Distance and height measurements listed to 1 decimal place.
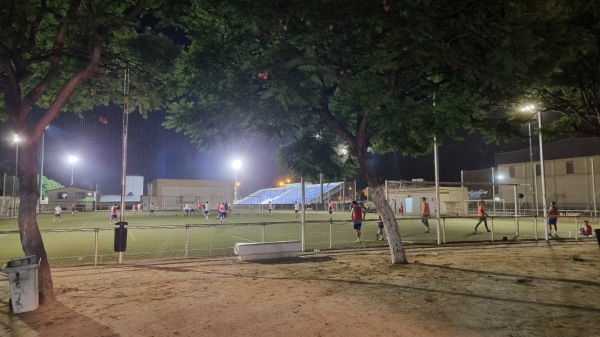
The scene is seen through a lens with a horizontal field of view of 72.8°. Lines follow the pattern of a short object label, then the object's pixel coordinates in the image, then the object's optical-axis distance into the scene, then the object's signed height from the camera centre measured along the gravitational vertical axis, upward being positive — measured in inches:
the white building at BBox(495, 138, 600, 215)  1771.7 +103.0
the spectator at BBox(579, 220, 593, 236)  762.8 -65.0
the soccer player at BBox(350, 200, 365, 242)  710.9 -27.3
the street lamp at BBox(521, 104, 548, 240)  634.7 +89.6
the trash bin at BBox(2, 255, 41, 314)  287.4 -57.4
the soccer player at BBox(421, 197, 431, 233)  845.2 -26.1
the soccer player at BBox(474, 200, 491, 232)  841.7 -27.5
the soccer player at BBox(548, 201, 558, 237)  764.6 -34.5
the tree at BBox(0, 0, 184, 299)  317.7 +138.3
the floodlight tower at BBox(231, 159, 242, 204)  2254.8 +216.4
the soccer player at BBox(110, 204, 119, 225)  1242.6 -31.7
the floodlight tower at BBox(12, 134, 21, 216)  1760.8 -12.6
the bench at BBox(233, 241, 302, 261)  515.2 -65.5
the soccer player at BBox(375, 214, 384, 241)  774.6 -65.4
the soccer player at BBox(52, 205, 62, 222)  1415.6 -32.8
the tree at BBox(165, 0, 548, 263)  339.0 +126.4
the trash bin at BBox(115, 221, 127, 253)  472.4 -42.1
